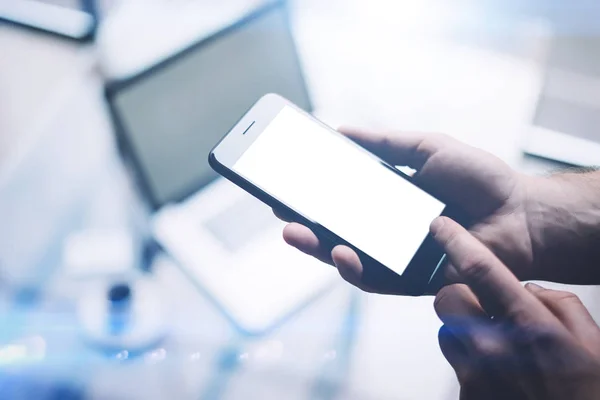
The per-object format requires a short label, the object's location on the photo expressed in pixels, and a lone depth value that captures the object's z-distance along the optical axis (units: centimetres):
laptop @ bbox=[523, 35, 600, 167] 84
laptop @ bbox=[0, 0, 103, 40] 89
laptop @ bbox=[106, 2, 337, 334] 64
